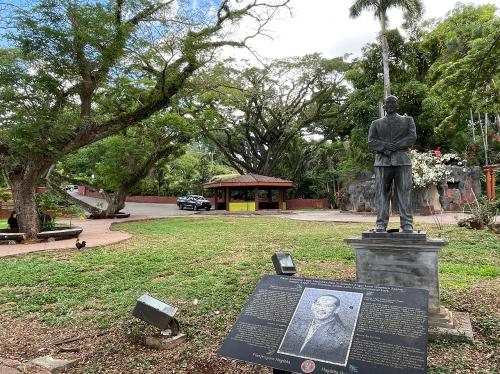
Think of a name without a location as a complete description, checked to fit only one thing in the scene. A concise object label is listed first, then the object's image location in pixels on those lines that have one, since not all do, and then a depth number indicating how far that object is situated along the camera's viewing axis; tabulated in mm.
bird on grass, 9742
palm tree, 18562
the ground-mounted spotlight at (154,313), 3727
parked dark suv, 32281
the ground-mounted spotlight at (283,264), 3686
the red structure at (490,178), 17906
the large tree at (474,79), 7473
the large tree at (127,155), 19422
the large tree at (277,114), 29000
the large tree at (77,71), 9797
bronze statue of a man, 4551
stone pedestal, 3996
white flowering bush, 11510
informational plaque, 2248
